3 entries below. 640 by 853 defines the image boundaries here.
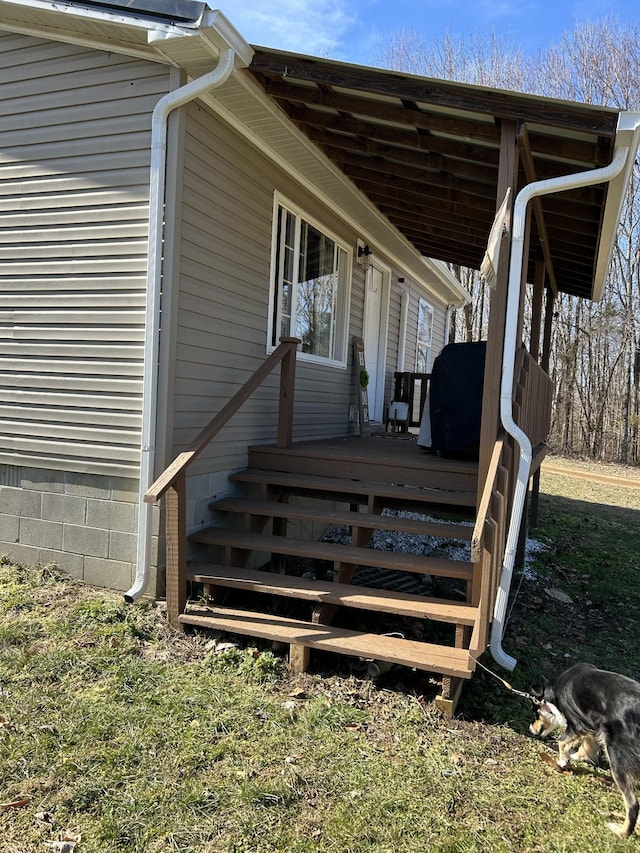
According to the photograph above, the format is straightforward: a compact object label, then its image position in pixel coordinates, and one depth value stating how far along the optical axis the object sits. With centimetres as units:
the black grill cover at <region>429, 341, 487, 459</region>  528
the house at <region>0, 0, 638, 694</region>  375
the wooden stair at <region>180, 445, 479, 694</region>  353
